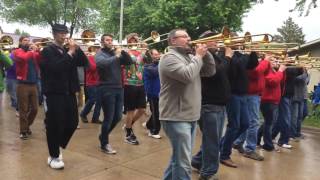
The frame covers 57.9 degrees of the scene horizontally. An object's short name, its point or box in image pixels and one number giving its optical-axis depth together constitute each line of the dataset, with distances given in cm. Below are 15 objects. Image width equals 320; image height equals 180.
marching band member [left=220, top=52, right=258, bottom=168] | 418
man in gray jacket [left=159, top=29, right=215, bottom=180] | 298
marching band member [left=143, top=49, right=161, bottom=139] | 535
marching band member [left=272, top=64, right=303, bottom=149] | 533
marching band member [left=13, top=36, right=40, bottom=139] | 493
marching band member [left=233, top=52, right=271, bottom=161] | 448
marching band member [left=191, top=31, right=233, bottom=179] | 353
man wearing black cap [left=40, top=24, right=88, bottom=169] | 372
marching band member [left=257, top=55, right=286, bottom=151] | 486
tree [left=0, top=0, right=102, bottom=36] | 2099
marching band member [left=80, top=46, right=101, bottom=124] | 628
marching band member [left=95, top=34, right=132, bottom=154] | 437
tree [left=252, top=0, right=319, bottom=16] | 959
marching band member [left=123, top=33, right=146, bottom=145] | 504
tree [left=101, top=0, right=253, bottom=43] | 1675
